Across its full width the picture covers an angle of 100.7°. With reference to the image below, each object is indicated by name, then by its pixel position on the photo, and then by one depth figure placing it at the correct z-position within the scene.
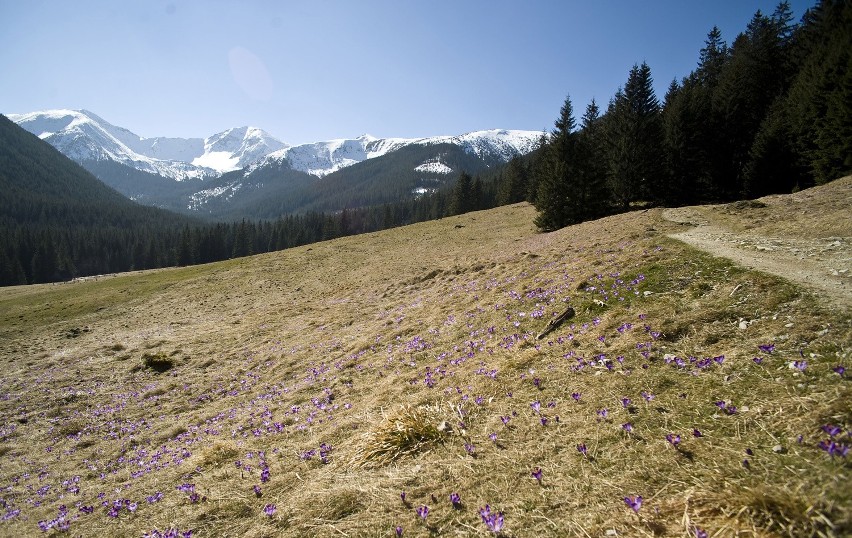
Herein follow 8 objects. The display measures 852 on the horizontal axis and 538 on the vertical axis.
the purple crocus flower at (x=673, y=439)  4.19
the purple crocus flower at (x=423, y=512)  4.15
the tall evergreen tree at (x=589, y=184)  38.31
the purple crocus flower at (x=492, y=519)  3.72
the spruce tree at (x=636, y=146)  39.97
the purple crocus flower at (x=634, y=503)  3.47
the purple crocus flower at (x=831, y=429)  3.31
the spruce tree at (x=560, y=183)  38.44
